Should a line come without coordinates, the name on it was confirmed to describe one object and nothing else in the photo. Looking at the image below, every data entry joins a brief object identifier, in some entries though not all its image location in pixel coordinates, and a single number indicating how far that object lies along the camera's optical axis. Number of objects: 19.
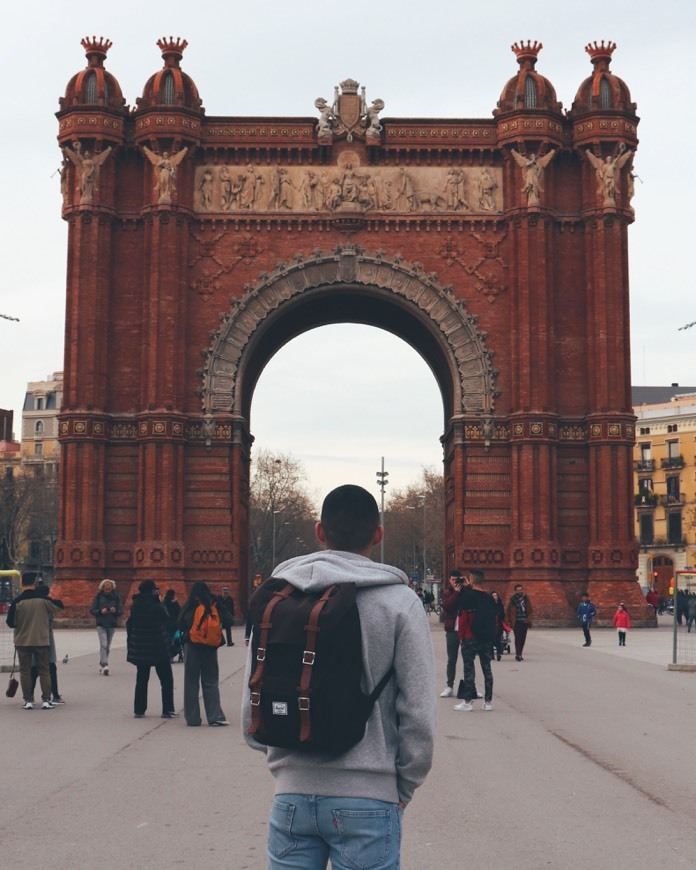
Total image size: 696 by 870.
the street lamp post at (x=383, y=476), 109.86
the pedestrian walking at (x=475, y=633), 17.58
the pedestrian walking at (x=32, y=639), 17.39
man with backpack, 4.49
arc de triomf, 43.62
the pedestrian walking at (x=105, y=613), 23.55
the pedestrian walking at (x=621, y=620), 32.81
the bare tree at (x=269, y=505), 109.75
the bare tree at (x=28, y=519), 90.50
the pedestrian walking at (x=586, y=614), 33.59
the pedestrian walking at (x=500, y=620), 23.97
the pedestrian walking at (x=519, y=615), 27.19
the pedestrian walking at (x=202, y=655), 16.00
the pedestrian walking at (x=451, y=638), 19.41
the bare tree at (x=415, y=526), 139.88
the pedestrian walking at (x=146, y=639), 16.47
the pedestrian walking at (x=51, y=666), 17.69
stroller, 26.80
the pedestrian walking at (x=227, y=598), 37.29
